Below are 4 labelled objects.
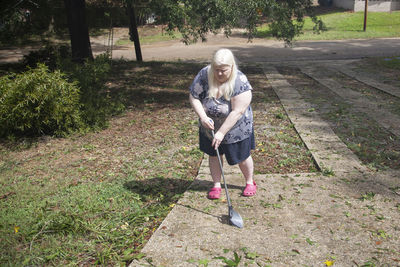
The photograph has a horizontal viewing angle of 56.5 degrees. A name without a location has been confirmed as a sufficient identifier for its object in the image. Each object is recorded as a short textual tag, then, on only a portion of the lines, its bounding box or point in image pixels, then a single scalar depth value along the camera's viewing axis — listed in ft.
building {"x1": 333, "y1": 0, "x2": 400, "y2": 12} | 89.15
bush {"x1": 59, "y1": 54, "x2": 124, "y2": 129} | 20.31
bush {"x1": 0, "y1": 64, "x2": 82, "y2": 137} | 17.87
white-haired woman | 10.79
